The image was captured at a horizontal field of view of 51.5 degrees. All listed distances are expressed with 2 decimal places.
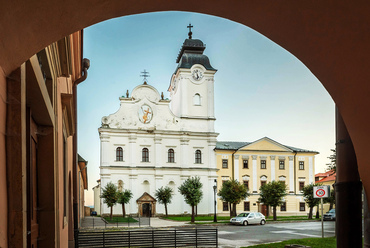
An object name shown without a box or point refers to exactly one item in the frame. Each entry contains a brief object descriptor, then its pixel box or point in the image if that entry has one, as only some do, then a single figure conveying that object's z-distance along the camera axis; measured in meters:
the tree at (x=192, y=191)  40.49
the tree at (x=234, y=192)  42.56
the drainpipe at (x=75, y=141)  9.90
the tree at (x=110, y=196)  42.41
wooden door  3.97
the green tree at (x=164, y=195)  44.53
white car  33.06
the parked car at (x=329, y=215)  36.28
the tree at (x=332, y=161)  26.33
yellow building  50.19
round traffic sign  16.28
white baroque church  46.31
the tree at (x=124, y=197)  43.09
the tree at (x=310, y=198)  41.34
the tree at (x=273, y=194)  40.59
